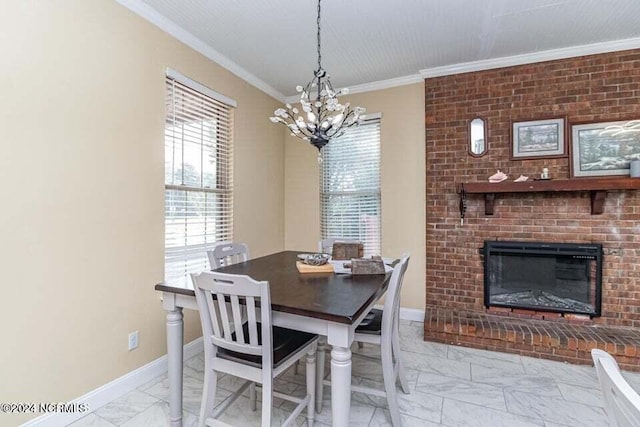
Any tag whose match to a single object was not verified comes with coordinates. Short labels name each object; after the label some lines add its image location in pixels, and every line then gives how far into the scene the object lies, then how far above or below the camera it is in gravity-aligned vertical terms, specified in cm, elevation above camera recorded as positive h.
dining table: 138 -44
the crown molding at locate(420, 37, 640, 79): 286 +156
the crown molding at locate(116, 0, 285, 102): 230 +153
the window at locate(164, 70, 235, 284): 262 +39
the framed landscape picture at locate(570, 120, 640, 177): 285 +62
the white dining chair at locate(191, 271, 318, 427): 143 -64
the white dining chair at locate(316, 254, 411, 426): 175 -72
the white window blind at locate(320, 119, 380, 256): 385 +36
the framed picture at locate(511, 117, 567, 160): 304 +75
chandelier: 200 +63
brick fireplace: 284 +1
